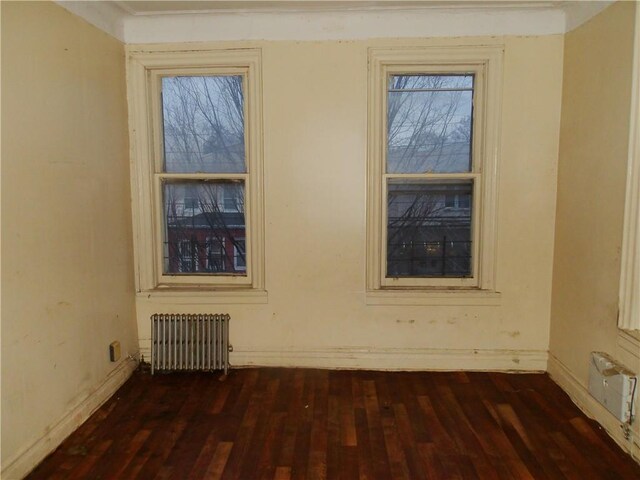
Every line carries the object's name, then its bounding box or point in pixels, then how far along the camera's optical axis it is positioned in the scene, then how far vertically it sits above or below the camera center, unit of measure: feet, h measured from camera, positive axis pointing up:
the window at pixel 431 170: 10.25 +1.04
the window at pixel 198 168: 10.45 +1.10
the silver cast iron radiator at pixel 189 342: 10.51 -3.08
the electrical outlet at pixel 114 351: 9.59 -3.03
